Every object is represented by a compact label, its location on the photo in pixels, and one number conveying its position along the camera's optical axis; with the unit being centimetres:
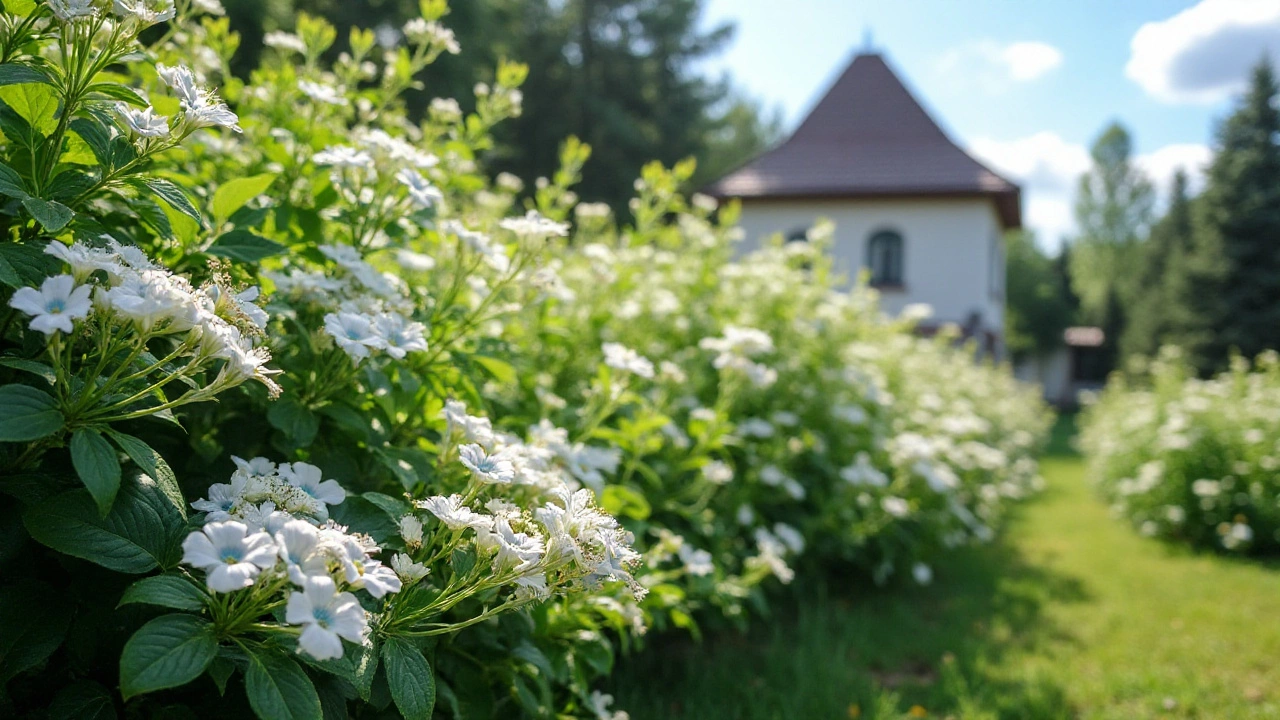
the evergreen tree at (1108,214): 3594
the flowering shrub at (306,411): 104
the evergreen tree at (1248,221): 1906
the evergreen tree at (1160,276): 2253
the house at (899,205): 1598
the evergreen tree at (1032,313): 3309
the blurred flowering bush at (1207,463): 562
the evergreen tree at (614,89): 2208
